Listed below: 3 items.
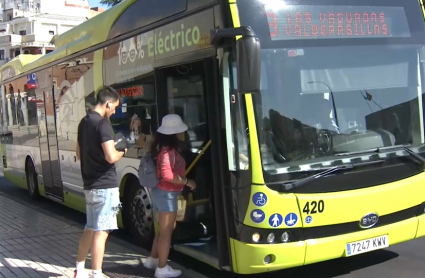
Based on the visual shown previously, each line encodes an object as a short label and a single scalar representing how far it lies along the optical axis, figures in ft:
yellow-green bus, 15.23
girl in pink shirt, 17.43
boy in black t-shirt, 16.16
